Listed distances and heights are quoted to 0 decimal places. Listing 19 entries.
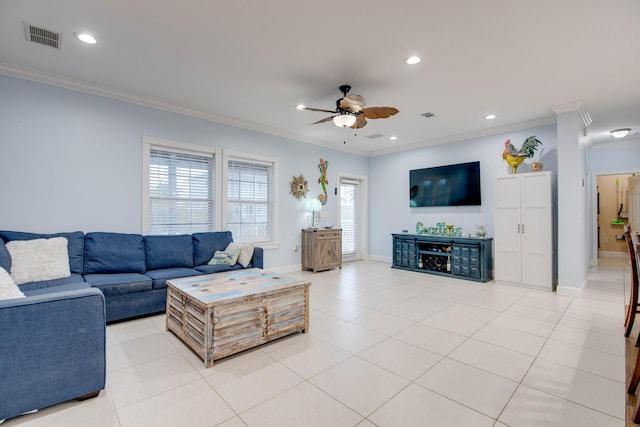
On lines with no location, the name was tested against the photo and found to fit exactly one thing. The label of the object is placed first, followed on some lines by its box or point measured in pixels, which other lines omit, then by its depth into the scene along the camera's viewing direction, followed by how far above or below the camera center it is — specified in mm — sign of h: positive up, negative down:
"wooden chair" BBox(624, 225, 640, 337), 2500 -608
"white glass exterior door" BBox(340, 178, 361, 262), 7348 +57
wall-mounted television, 5836 +723
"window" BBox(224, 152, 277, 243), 5203 +418
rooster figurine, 4959 +1157
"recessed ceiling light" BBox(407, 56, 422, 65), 3049 +1662
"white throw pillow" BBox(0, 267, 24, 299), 1898 -448
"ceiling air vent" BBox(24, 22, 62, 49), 2660 +1696
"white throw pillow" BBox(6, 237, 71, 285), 2861 -398
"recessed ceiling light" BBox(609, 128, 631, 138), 5562 +1647
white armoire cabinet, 4637 -152
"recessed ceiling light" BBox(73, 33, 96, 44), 2727 +1691
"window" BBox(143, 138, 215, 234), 4332 +477
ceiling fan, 3451 +1298
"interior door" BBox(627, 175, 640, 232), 7090 +444
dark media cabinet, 5289 -679
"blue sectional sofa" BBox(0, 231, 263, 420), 1655 -748
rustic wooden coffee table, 2383 -798
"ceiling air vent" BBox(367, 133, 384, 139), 5984 +1725
